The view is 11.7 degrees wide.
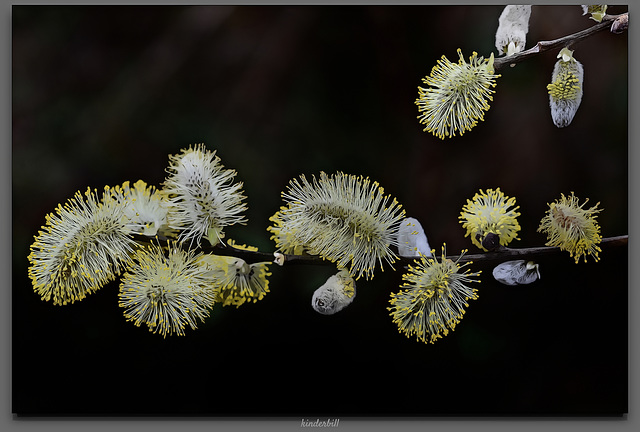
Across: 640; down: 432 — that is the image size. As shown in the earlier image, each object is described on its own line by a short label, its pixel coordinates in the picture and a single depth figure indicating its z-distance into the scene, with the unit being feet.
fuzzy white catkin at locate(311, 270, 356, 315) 3.10
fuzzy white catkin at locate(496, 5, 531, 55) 3.12
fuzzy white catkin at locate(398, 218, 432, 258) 3.09
